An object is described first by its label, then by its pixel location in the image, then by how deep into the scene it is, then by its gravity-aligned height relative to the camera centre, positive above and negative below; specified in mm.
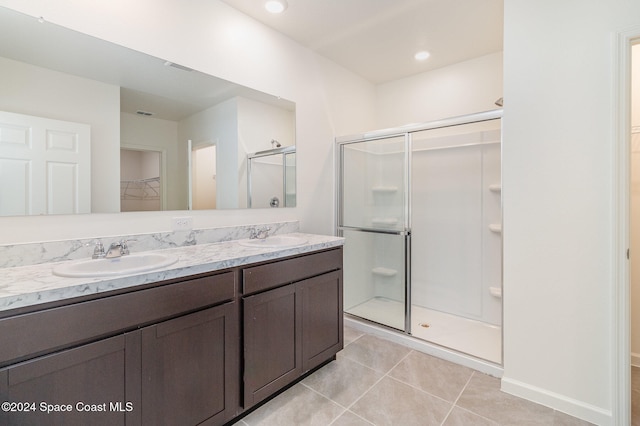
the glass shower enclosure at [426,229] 2707 -165
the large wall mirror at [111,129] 1375 +480
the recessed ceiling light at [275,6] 2072 +1455
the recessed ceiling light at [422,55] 2812 +1501
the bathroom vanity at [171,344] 988 -553
